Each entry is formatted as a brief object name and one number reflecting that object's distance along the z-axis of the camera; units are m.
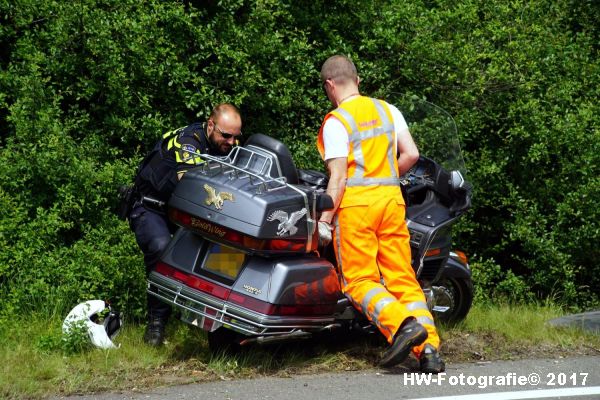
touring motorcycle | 11.76
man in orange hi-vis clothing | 12.45
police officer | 13.42
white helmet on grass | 13.14
